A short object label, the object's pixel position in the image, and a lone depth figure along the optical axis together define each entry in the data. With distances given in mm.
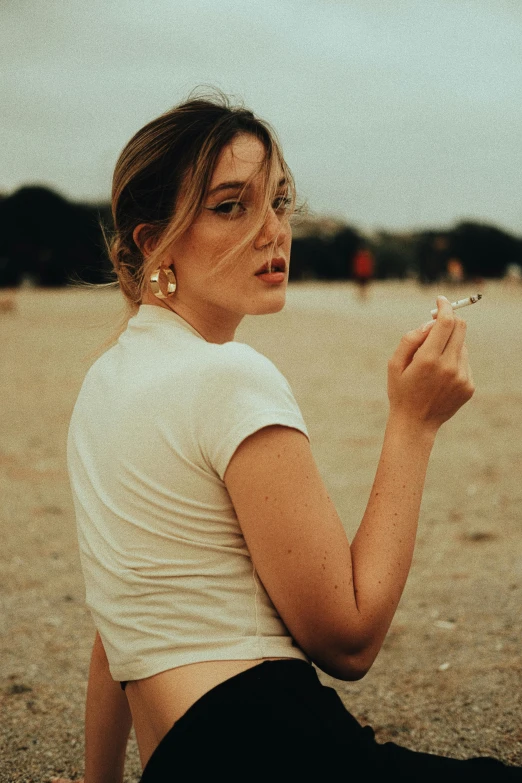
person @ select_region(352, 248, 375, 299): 27275
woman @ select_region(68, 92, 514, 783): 1459
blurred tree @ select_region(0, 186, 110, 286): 37156
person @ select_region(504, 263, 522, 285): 40675
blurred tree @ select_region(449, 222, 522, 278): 54125
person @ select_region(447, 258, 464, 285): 35688
